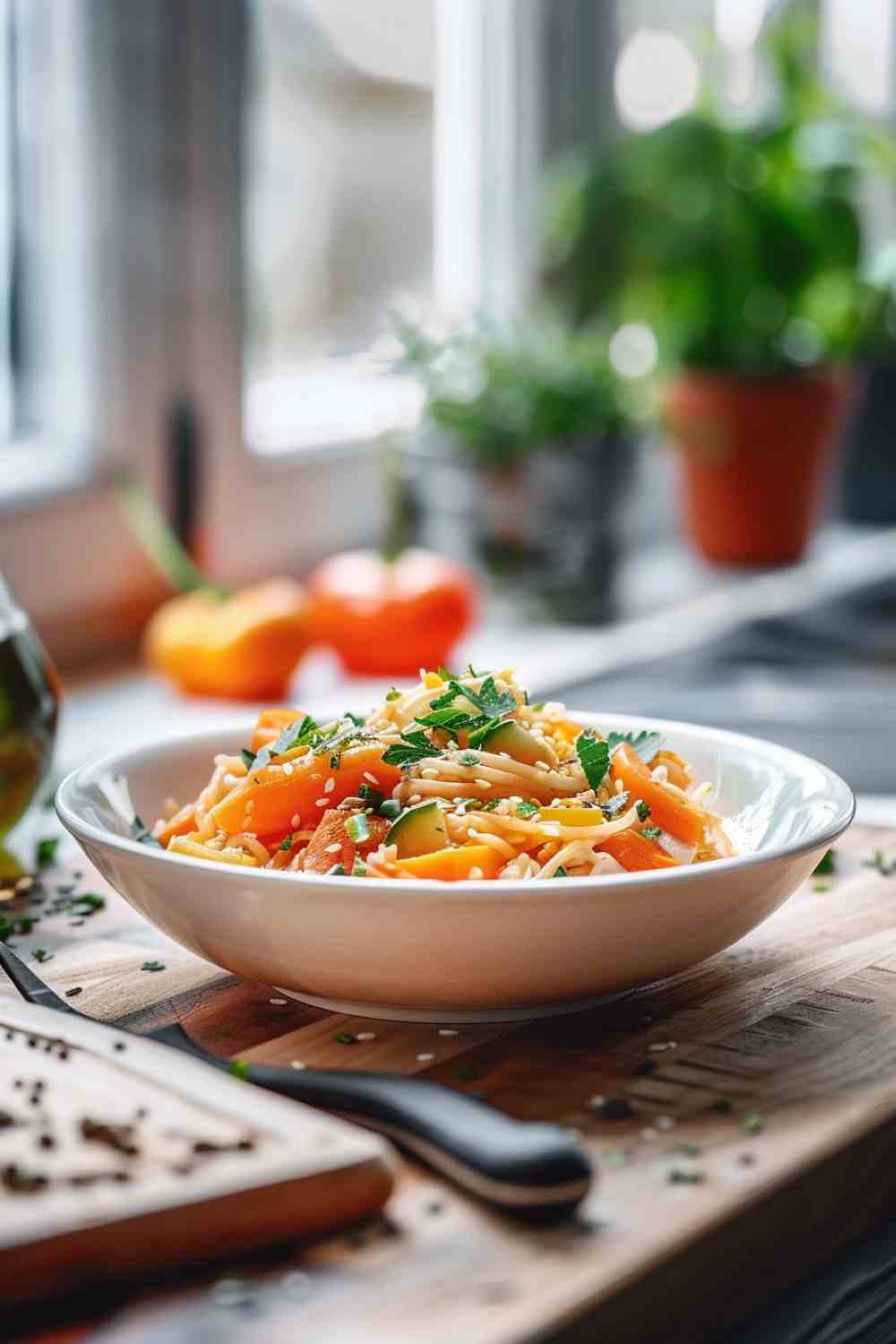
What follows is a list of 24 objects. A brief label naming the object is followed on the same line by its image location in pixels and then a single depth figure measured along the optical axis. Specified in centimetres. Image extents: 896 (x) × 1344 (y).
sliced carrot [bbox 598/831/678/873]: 111
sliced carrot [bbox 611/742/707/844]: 117
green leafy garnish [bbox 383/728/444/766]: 115
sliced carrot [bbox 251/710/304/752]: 124
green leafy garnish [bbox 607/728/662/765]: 124
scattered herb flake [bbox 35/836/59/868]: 131
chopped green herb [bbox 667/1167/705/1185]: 90
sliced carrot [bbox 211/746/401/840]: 114
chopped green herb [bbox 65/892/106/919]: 127
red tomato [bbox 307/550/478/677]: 166
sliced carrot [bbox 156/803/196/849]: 122
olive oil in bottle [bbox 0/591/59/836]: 129
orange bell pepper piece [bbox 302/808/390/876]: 110
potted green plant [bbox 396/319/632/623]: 173
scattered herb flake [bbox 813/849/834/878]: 130
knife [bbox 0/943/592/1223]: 84
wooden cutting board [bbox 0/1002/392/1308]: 81
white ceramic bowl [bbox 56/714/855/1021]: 100
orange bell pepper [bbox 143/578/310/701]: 161
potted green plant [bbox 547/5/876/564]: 189
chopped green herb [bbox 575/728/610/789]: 117
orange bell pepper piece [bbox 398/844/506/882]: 106
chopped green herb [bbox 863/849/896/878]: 130
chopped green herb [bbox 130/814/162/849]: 123
